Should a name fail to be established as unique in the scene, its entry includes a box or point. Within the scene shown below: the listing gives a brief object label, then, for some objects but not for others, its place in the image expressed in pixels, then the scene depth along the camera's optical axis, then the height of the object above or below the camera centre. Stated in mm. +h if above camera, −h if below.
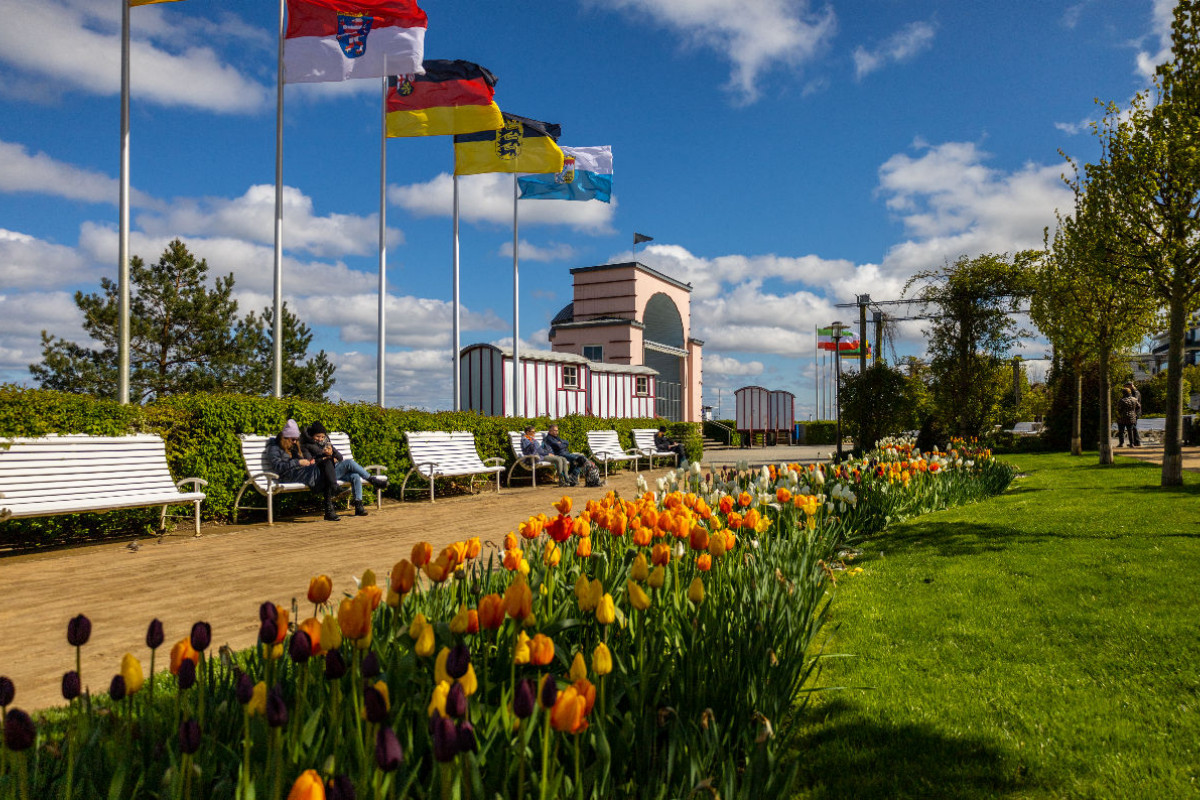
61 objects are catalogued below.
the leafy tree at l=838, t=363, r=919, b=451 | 17438 +233
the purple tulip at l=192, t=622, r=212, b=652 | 1411 -445
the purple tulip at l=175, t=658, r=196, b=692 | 1324 -492
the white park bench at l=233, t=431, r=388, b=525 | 7969 -716
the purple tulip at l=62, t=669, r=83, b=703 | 1288 -500
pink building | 26234 +3293
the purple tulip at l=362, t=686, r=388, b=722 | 1126 -463
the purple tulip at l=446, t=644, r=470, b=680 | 1225 -431
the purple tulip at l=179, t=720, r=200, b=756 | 1155 -528
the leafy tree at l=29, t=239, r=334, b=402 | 22969 +2424
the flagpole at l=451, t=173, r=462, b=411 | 15055 +2080
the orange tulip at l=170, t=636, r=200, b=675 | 1370 -473
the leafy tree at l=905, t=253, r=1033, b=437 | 17250 +1813
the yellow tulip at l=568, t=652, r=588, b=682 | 1332 -478
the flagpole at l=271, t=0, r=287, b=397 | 10713 +3004
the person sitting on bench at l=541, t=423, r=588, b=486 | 13758 -754
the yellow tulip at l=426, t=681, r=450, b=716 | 1205 -489
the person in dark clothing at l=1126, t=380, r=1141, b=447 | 20516 -589
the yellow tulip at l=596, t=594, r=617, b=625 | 1651 -462
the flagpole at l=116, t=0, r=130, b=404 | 8516 +1695
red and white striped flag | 11234 +5954
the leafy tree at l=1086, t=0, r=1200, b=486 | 8484 +2759
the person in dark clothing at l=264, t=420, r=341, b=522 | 8281 -634
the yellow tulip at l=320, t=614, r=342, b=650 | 1416 -443
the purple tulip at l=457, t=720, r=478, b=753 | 1053 -478
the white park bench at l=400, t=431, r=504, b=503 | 10422 -669
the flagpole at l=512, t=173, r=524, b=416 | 17102 +2080
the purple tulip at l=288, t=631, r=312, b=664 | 1383 -457
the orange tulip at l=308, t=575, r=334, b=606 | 1668 -419
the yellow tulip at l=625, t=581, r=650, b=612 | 1770 -458
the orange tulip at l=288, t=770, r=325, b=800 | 915 -482
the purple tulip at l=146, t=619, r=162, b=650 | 1463 -457
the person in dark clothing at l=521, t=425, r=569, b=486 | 13188 -722
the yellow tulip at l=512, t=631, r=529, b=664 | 1447 -488
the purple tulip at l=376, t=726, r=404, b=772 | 973 -467
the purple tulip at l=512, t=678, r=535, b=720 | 1138 -467
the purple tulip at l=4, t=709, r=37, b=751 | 1103 -494
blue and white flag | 18734 +6144
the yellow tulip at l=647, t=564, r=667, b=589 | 1892 -440
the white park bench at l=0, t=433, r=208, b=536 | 6164 -598
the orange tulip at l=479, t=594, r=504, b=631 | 1539 -432
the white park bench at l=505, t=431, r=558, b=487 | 12867 -882
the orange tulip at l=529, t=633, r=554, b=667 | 1375 -460
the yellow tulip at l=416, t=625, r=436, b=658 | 1427 -465
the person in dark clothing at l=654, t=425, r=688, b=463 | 19047 -830
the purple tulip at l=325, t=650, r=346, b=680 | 1334 -473
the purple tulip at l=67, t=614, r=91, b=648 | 1398 -429
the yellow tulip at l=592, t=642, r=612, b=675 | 1397 -489
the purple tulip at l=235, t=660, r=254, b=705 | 1313 -512
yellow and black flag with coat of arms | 15969 +5986
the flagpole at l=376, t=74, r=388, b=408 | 12852 +3543
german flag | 13969 +6060
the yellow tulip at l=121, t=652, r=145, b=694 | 1330 -489
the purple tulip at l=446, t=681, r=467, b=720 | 1079 -435
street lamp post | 18281 +807
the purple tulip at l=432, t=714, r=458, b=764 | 1010 -464
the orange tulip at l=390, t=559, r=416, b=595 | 1744 -408
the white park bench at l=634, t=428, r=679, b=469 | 17250 -856
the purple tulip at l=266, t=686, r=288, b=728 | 1127 -475
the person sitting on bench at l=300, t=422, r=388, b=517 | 8617 -589
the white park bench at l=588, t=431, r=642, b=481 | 15211 -775
